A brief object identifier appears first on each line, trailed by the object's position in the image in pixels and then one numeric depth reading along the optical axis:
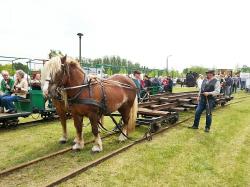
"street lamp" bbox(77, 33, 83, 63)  19.03
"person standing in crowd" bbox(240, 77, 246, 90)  35.37
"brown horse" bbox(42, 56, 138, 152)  5.94
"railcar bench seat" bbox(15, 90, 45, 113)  9.77
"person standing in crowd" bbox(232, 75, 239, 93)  27.04
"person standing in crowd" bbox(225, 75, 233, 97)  20.41
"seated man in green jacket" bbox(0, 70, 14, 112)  9.44
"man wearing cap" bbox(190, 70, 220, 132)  9.32
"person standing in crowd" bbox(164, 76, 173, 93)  22.03
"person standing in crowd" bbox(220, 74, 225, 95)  19.38
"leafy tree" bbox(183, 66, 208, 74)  109.06
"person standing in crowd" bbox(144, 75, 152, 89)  19.33
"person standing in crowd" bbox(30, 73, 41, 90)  10.22
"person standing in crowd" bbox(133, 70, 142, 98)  12.80
